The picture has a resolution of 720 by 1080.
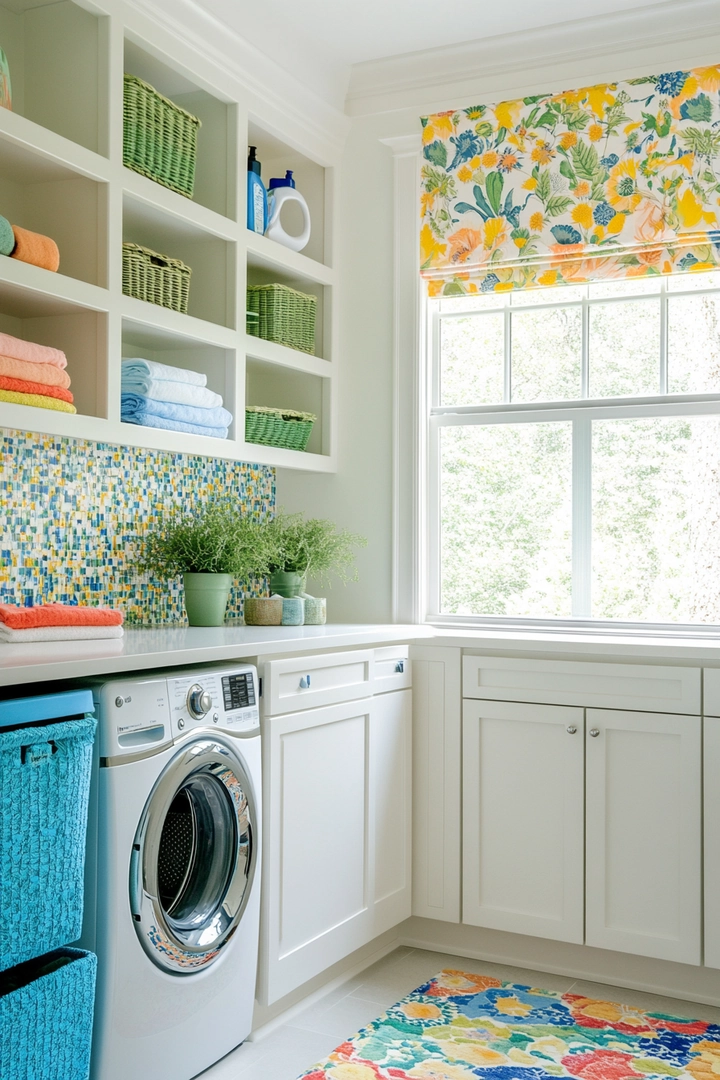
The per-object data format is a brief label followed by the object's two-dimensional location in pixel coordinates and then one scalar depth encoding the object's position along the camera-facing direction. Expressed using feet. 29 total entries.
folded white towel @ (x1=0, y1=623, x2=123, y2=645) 6.93
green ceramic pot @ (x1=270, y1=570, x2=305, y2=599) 10.77
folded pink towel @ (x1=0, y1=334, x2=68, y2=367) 7.30
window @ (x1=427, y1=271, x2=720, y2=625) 10.52
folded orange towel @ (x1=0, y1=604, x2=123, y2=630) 6.95
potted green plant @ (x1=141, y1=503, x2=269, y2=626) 9.60
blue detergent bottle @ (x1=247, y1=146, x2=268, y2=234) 10.33
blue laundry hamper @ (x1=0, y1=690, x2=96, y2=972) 5.51
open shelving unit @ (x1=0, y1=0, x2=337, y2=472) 8.04
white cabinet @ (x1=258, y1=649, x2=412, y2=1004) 8.04
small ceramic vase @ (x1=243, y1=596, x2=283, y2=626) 10.26
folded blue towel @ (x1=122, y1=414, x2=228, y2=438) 8.87
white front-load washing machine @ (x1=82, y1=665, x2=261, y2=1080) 6.31
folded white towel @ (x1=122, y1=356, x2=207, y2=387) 8.86
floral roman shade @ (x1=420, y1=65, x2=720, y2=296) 10.07
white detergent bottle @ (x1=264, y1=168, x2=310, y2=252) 10.68
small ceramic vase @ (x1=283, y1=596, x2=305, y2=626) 10.32
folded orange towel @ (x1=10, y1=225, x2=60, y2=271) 7.44
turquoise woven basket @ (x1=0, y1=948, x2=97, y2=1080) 5.52
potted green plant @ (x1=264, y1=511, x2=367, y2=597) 10.73
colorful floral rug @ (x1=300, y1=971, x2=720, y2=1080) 7.68
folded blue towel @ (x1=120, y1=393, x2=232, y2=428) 8.86
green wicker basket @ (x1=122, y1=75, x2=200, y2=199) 8.63
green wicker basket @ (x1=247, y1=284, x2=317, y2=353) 10.89
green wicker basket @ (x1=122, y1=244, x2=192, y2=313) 8.75
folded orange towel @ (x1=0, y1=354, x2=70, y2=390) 7.34
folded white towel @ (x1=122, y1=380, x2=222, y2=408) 8.85
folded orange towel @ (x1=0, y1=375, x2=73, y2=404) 7.34
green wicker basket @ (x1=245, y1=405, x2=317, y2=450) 10.66
